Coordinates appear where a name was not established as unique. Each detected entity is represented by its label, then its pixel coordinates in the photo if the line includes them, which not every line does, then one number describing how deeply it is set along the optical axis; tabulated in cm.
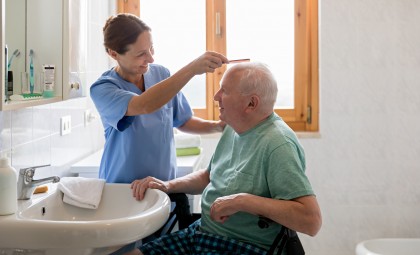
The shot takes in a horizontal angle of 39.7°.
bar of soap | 203
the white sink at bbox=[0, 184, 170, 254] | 156
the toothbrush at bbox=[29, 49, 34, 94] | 204
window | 371
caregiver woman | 218
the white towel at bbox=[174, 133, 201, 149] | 293
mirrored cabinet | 197
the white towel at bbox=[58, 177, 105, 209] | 202
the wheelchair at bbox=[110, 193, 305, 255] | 216
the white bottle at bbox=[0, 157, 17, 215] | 168
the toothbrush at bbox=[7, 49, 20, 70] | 193
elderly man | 177
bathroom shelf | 171
